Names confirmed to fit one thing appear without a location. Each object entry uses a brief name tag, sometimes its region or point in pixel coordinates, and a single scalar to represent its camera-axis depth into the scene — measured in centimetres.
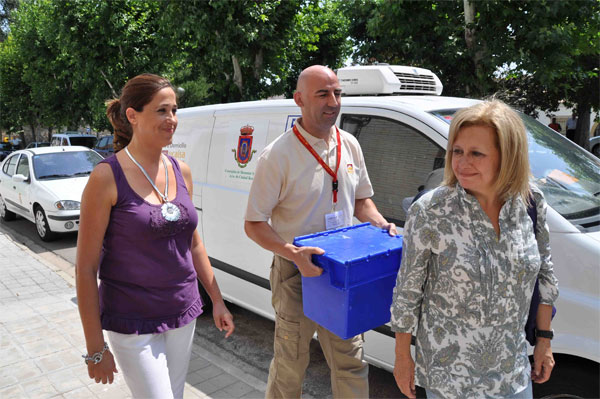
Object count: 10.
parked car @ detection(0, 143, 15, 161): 3053
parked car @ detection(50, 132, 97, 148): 1994
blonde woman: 158
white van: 229
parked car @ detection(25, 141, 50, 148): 2466
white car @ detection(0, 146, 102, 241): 798
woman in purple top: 180
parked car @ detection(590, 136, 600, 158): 2000
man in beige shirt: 233
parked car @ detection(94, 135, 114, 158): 1889
